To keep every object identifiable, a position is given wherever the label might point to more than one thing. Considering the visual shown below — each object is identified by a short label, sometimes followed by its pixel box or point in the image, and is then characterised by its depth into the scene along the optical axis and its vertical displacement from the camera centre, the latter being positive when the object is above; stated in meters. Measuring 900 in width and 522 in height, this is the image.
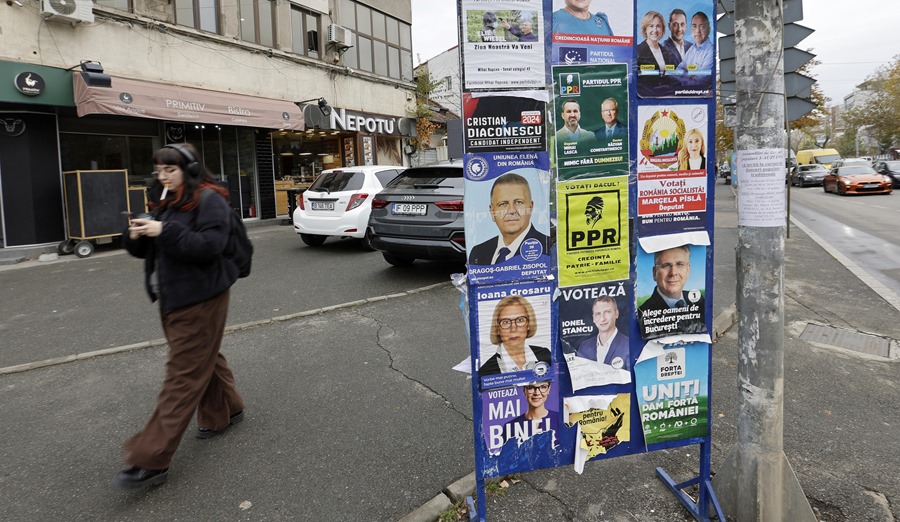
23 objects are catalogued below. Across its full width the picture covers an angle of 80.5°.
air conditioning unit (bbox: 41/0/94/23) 10.29 +4.13
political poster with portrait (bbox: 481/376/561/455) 2.48 -0.99
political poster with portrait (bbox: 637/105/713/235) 2.42 +0.14
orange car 23.09 +0.53
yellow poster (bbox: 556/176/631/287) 2.38 -0.13
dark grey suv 7.00 -0.10
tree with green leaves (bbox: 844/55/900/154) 39.44 +6.85
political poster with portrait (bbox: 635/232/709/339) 2.49 -0.40
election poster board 2.27 -0.12
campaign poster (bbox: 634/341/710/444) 2.59 -0.94
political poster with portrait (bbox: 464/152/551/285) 2.27 -0.04
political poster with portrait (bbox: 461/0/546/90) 2.21 +0.67
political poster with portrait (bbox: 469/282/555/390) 2.39 -0.59
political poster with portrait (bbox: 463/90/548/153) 2.23 +0.36
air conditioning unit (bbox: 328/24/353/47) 17.06 +5.63
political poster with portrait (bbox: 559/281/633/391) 2.46 -0.61
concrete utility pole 2.32 -0.34
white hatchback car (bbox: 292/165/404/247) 9.84 +0.18
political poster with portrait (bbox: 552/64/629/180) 2.30 +0.36
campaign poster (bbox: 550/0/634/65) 2.27 +0.73
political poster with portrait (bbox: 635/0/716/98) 2.34 +0.68
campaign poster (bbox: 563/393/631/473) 2.56 -1.06
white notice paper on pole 2.33 +0.04
